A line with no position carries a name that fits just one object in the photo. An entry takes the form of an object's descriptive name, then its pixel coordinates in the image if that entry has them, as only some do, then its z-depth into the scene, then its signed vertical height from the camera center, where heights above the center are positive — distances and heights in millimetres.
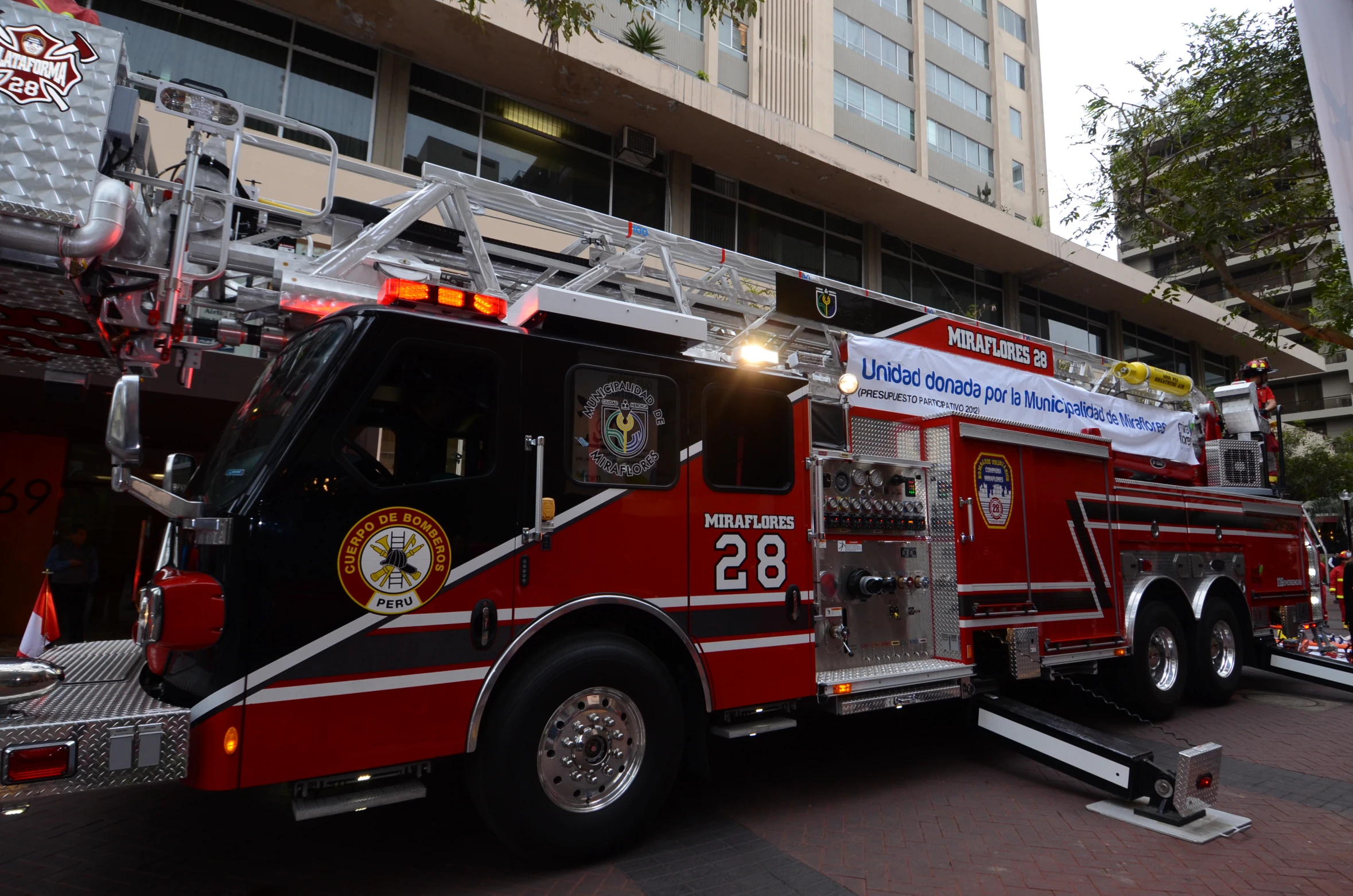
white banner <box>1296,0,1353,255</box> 2326 +1420
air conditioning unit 14852 +7365
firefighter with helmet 9414 +2026
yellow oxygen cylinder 9117 +2103
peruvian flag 4508 -536
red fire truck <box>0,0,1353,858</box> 3357 +154
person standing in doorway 9562 -469
